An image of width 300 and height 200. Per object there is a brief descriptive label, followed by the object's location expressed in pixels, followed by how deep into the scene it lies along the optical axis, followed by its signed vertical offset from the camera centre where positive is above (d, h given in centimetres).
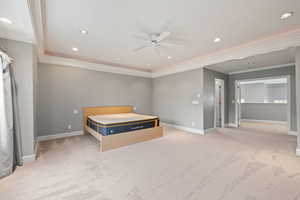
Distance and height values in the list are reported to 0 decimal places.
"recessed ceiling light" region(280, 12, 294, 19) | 214 +143
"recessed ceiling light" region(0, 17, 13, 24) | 195 +125
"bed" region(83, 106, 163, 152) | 310 -87
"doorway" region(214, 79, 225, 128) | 580 -23
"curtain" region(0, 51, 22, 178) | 205 -39
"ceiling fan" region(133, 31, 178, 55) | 277 +146
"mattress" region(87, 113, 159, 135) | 312 -70
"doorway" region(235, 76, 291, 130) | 659 -16
